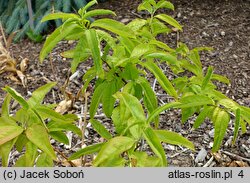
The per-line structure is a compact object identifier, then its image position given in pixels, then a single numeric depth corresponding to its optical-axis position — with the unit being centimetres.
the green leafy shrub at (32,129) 117
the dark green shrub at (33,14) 348
